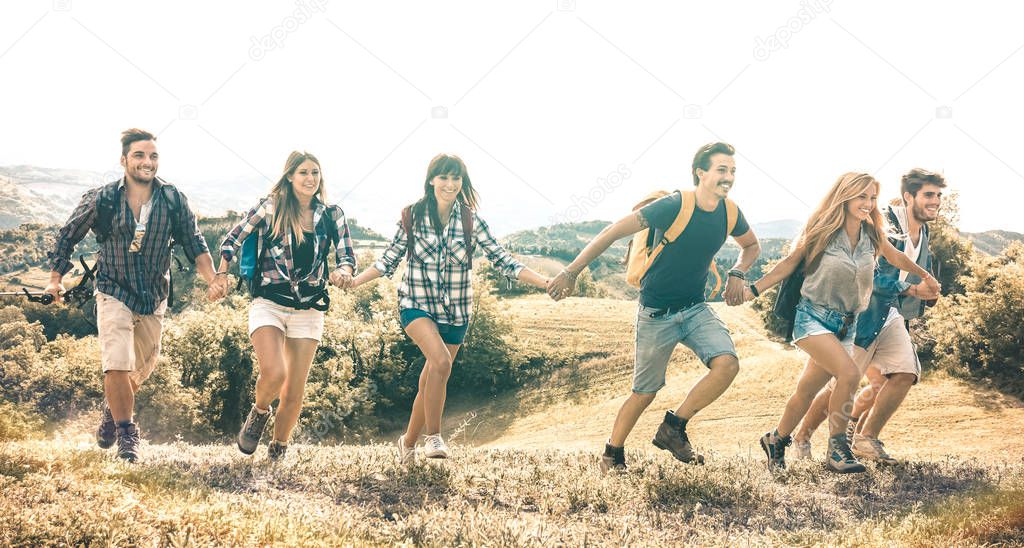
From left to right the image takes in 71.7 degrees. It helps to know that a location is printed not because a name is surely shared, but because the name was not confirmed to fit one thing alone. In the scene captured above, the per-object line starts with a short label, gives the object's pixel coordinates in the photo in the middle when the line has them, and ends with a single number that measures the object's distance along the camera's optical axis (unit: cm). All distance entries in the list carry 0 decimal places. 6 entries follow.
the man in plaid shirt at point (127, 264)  621
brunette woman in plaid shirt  629
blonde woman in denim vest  665
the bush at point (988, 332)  2694
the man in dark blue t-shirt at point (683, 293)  629
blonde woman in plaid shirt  632
